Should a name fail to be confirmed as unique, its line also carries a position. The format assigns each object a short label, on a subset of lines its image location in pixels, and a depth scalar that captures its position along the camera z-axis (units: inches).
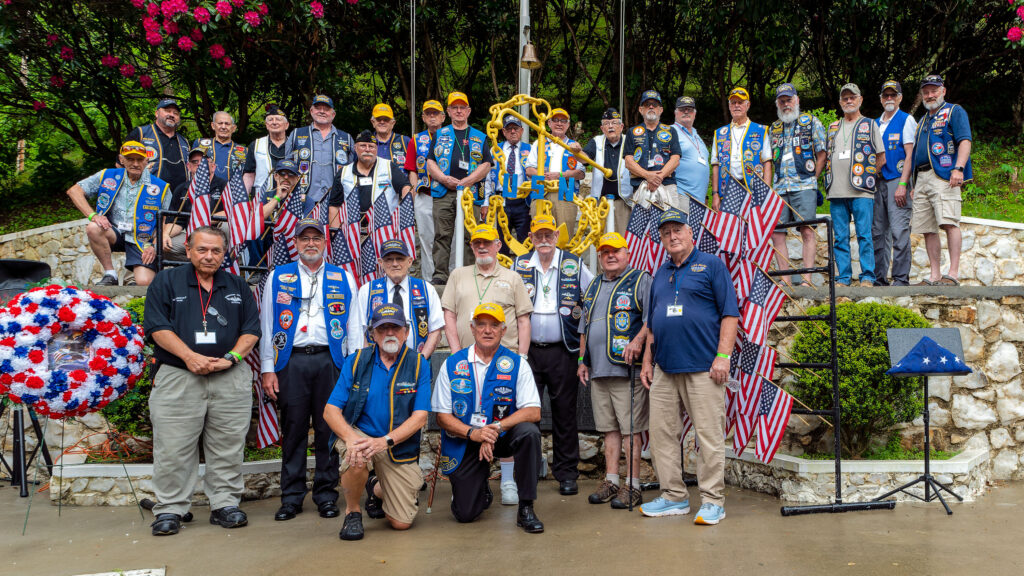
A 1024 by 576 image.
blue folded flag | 209.9
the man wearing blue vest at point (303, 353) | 222.4
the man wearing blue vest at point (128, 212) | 289.6
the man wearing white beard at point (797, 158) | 301.9
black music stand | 210.4
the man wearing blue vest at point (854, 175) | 294.8
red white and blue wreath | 209.6
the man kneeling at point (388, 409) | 201.6
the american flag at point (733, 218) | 233.6
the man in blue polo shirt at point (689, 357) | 209.3
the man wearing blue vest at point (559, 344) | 241.8
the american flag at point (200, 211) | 266.5
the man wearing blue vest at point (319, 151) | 299.7
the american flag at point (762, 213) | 230.5
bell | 339.7
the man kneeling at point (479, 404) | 209.5
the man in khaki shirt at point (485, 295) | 238.1
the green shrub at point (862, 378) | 228.4
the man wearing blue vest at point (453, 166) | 312.5
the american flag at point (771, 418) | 220.2
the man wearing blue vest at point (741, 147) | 310.0
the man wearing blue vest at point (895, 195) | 293.3
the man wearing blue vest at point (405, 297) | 231.3
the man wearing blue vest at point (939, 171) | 277.3
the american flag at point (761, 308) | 223.8
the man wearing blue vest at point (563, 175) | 303.1
